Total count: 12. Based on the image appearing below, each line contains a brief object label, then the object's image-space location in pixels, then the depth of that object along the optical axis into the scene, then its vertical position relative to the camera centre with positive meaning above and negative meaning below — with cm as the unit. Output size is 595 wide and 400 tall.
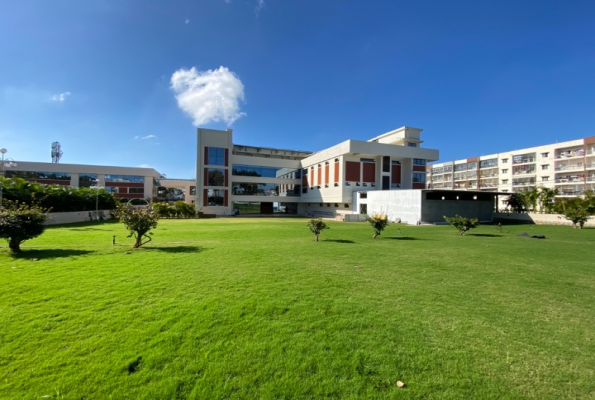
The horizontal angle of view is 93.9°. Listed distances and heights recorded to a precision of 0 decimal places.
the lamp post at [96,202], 2666 -34
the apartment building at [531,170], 4706 +740
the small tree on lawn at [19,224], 829 -82
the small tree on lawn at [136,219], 992 -71
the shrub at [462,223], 1576 -108
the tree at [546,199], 3107 +74
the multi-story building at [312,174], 3738 +411
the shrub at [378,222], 1421 -99
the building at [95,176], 5072 +431
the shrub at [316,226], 1288 -113
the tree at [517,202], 3191 +34
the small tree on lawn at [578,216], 2092 -75
